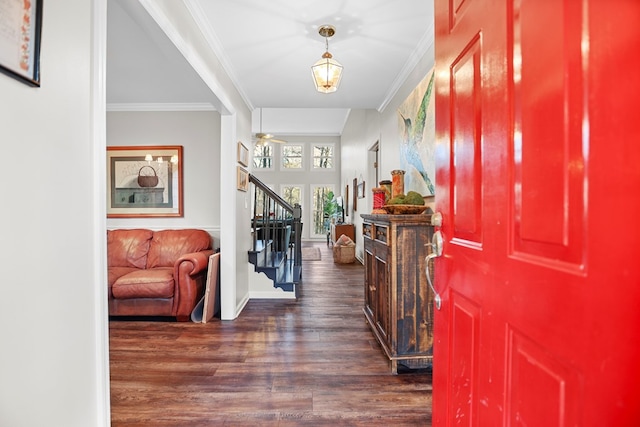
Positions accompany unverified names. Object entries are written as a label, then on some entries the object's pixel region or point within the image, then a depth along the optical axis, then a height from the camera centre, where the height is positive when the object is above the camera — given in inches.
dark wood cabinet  87.6 -24.1
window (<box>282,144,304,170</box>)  426.9 +72.0
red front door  19.7 -0.4
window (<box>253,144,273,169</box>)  428.5 +69.8
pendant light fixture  93.5 +41.7
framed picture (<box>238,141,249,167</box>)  138.8 +25.6
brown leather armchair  126.3 -30.9
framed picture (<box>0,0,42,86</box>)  32.9 +18.9
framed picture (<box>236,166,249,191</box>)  140.1 +13.8
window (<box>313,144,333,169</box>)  425.4 +70.3
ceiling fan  288.8 +65.0
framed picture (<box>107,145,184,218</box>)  161.2 +13.9
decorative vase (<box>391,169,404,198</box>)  112.1 +9.2
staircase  148.6 -23.7
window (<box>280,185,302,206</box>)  428.5 +22.8
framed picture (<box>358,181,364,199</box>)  261.6 +15.7
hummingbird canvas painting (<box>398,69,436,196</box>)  100.5 +25.5
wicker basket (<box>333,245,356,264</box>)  259.6 -38.0
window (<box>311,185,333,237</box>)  426.9 +7.6
